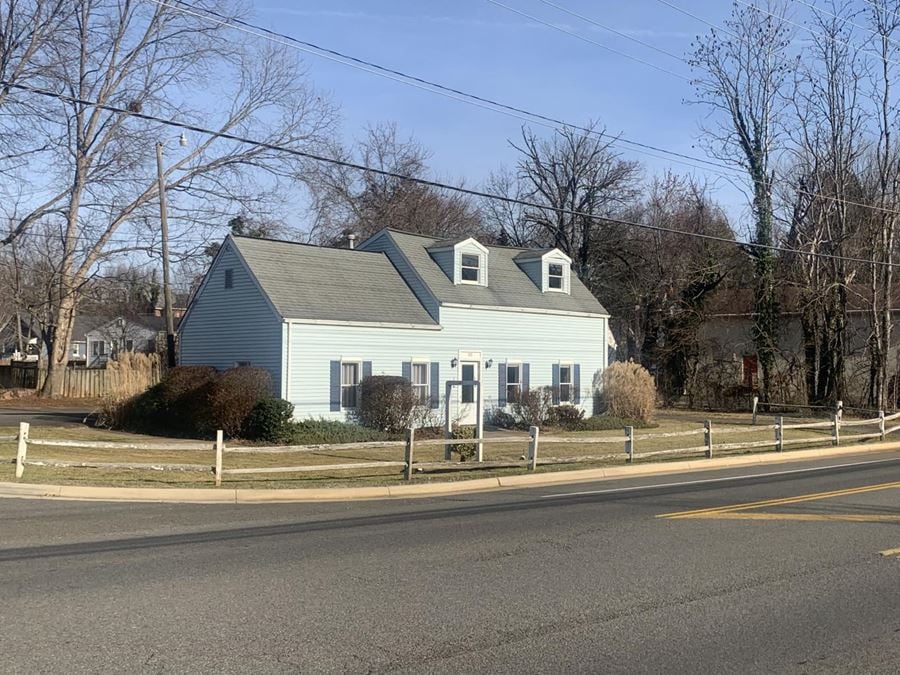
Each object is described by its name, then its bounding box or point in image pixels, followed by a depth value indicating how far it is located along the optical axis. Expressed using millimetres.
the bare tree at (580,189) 50188
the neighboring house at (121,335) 68562
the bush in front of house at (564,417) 30547
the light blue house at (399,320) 25859
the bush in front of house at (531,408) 30188
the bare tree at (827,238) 38844
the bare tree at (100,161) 36625
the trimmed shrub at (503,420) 30344
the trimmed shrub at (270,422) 23688
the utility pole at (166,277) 30969
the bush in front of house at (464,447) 20208
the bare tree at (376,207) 54719
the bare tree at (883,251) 36875
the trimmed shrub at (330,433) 24125
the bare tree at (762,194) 41125
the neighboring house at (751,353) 42062
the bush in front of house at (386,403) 26078
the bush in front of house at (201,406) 23875
